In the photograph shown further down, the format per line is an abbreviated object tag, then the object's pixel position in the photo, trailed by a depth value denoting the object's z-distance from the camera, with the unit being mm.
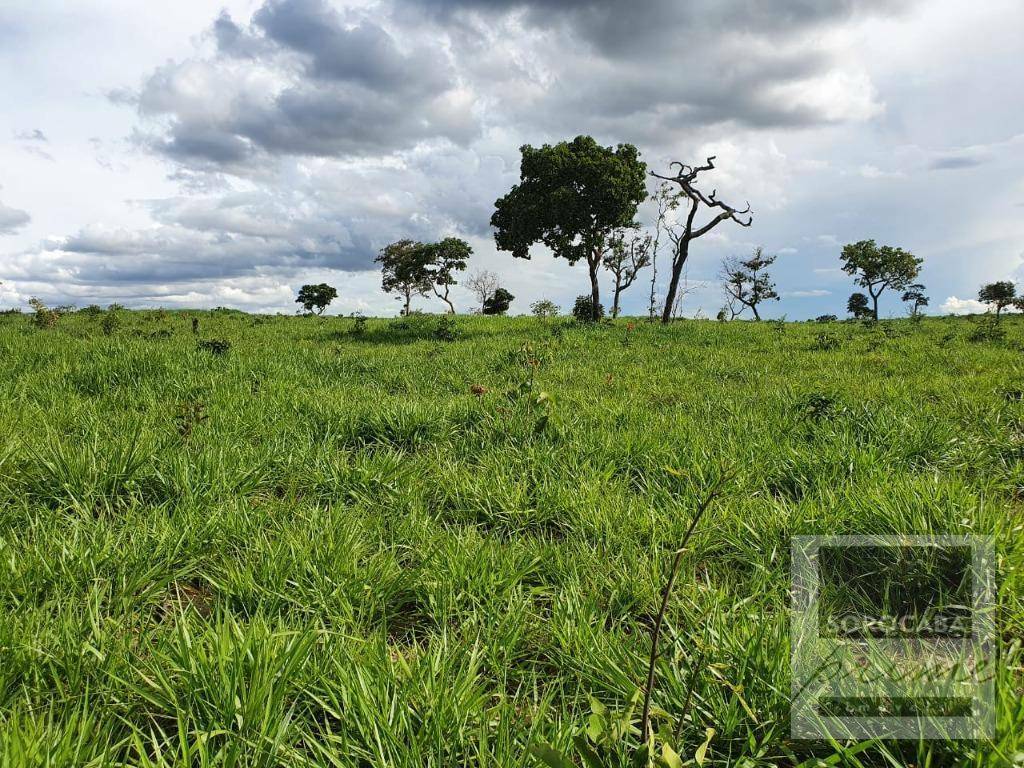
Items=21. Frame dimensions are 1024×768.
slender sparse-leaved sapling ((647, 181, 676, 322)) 37656
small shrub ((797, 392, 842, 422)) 5324
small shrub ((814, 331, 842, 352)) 11409
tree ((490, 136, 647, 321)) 21516
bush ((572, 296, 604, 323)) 20359
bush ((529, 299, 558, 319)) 34706
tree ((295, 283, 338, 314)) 86000
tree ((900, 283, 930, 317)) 71812
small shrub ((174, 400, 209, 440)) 4496
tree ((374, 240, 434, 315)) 72812
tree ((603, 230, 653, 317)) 49531
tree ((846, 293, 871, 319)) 82312
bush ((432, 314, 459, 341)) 14734
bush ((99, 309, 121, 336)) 13123
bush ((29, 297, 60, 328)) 13705
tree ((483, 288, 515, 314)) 74062
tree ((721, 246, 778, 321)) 81562
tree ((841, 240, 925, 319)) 67000
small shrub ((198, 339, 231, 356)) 8398
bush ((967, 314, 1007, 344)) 11961
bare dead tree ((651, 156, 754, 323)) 21217
